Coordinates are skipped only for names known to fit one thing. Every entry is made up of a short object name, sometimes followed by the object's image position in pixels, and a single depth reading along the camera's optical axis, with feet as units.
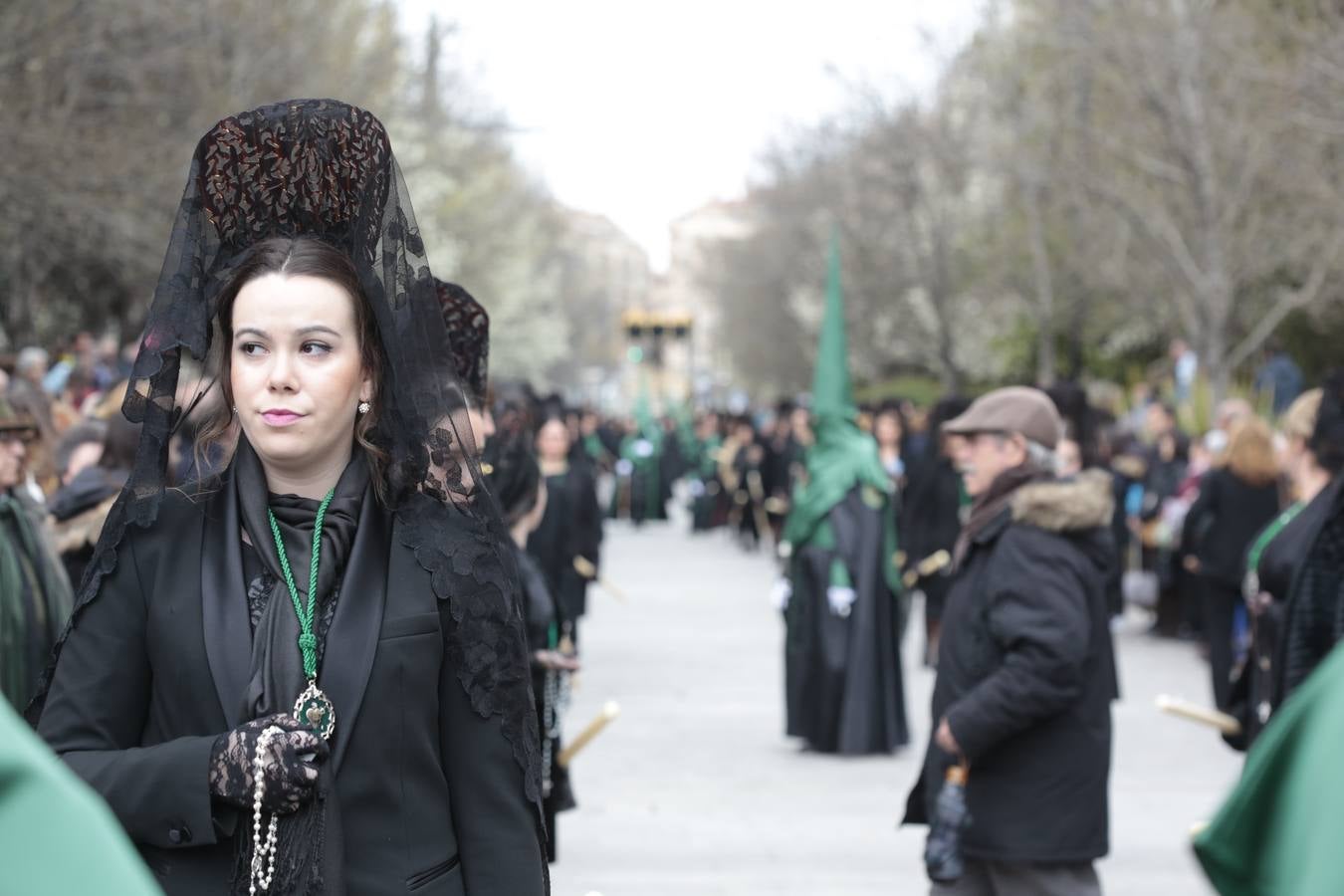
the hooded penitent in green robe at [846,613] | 67.78
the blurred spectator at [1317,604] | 29.64
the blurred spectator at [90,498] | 37.84
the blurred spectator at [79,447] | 43.63
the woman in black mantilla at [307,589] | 16.65
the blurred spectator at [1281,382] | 132.68
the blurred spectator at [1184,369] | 135.66
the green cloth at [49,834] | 7.60
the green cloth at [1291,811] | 8.48
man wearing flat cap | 31.75
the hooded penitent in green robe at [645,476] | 219.04
